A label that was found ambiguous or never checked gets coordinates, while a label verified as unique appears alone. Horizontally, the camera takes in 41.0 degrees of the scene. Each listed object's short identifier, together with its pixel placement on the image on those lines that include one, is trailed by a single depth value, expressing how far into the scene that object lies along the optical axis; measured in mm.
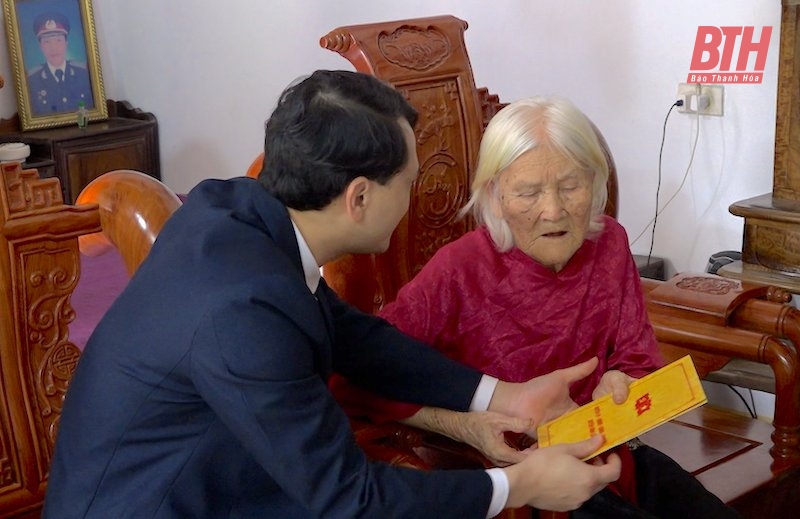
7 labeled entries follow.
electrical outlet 3277
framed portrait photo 5227
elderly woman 1906
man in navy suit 1318
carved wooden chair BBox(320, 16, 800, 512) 2242
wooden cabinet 5035
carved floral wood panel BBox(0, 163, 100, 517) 1756
